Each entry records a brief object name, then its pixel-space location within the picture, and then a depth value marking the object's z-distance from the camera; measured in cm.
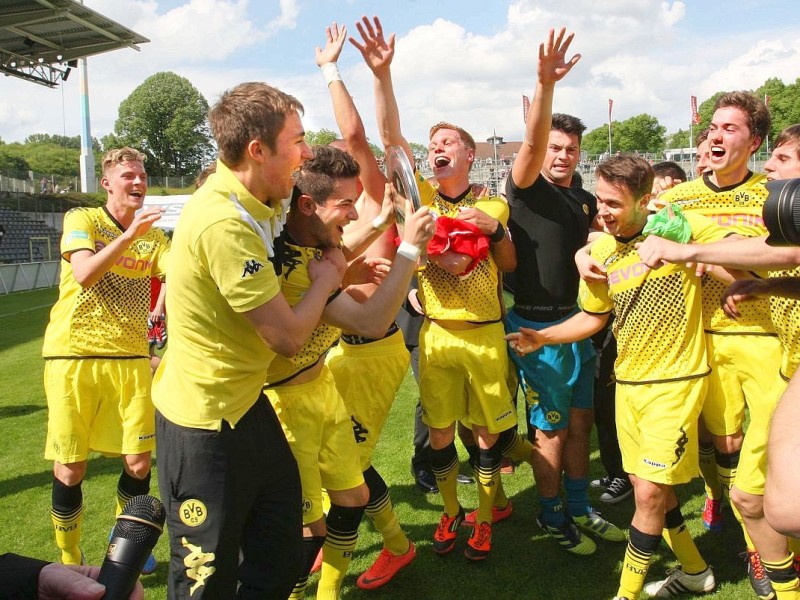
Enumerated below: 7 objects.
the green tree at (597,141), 9238
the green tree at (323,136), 6806
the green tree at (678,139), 10944
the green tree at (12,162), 7969
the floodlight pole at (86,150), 4506
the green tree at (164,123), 6575
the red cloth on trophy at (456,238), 359
